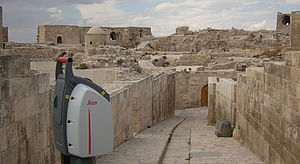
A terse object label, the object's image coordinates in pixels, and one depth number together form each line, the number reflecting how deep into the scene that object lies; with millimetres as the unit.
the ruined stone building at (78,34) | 52688
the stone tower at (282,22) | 51575
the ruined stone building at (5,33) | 42050
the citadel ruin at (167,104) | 4180
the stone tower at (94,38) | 30422
